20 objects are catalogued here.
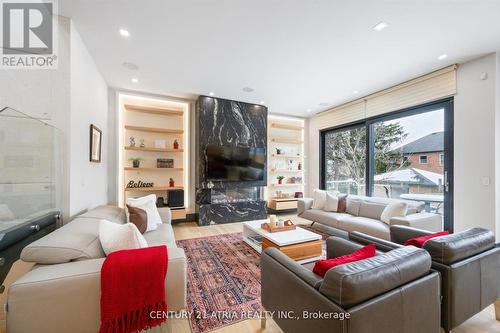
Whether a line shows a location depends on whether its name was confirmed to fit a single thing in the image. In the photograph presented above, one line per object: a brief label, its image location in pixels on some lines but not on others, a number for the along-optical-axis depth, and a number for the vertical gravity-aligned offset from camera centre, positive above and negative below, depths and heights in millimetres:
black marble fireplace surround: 4430 +532
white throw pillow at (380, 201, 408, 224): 2979 -668
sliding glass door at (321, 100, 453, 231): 3289 +187
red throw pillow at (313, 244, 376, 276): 1178 -556
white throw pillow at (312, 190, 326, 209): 4113 -679
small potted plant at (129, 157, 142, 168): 4262 +99
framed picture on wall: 2862 +351
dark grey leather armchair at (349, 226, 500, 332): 1331 -727
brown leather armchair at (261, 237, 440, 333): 911 -654
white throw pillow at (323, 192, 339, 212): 3958 -723
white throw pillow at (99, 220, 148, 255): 1516 -549
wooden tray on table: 2768 -857
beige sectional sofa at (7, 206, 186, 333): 1128 -723
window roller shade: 3150 +1299
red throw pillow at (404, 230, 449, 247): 1507 -563
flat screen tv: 4484 +81
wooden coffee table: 2354 -927
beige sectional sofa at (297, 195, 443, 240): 2844 -861
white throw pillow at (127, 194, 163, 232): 2568 -550
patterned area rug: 1738 -1266
